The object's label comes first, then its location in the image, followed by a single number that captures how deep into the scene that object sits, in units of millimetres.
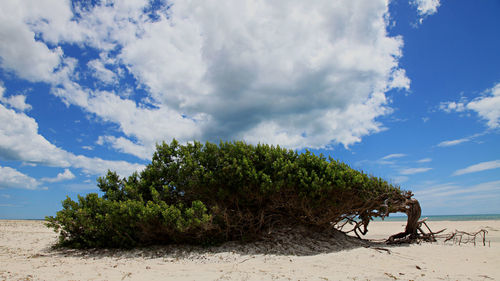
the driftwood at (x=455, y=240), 12005
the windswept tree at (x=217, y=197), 8938
